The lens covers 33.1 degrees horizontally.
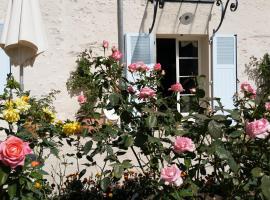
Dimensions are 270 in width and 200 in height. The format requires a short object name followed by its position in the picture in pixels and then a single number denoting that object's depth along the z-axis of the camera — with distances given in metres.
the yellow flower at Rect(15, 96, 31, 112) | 2.36
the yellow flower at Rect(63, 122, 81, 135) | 2.88
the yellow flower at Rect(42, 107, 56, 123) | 2.97
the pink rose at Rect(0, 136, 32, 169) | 1.80
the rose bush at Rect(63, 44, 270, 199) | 2.15
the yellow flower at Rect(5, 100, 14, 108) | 2.36
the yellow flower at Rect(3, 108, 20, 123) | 2.26
